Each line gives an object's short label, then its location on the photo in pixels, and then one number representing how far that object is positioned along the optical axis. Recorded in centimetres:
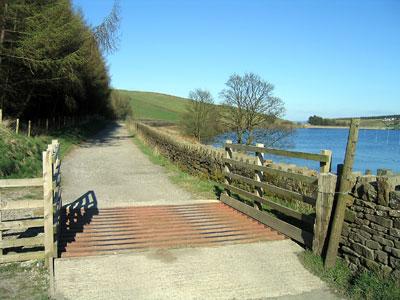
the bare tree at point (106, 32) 2164
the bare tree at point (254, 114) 3288
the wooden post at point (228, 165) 807
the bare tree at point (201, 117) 4038
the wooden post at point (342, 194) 458
